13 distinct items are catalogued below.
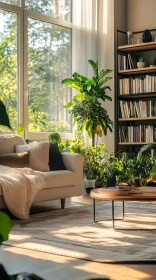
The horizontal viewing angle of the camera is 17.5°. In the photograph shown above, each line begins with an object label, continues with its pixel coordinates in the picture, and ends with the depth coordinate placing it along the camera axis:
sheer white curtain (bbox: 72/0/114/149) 7.31
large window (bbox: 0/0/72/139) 6.37
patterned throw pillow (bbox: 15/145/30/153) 5.40
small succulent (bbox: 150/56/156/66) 7.36
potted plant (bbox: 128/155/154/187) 6.91
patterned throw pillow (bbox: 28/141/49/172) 5.33
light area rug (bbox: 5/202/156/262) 3.24
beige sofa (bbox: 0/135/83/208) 5.04
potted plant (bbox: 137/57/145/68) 7.46
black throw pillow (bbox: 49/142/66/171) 5.46
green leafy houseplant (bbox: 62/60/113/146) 6.98
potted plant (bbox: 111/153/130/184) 6.93
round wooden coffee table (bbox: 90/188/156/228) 3.94
